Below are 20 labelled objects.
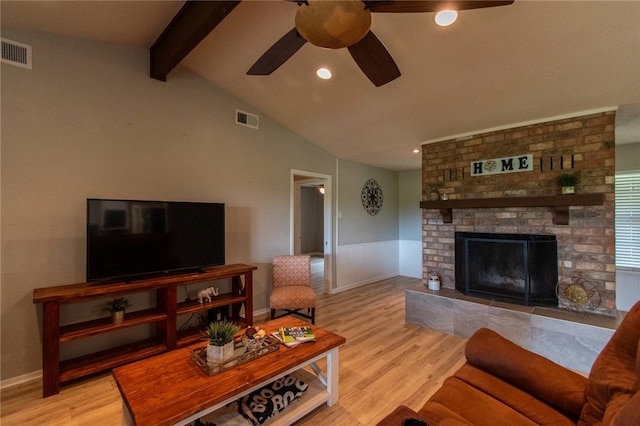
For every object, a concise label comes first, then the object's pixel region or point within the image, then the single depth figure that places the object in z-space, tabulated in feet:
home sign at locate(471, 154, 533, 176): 10.11
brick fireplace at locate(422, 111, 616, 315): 8.75
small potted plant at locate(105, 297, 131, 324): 8.05
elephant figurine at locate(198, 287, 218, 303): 9.79
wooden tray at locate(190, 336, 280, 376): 5.30
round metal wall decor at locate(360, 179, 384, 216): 17.89
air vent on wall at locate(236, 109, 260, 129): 11.78
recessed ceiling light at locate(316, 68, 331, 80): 8.95
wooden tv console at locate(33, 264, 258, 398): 7.00
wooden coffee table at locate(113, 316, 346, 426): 4.35
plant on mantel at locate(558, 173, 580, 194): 8.94
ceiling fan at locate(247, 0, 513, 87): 4.00
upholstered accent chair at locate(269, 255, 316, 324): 11.66
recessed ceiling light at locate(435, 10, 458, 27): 6.30
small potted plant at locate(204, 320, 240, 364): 5.47
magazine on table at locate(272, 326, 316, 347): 6.38
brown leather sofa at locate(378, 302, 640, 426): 3.85
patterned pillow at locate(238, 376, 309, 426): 5.70
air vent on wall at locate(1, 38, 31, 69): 7.30
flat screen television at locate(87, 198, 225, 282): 7.79
